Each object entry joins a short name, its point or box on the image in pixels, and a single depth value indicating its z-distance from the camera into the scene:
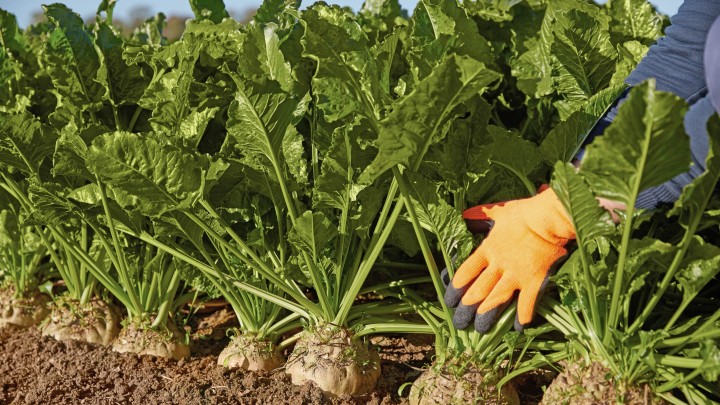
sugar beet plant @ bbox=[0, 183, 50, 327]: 2.94
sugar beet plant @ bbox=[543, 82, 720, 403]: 1.38
